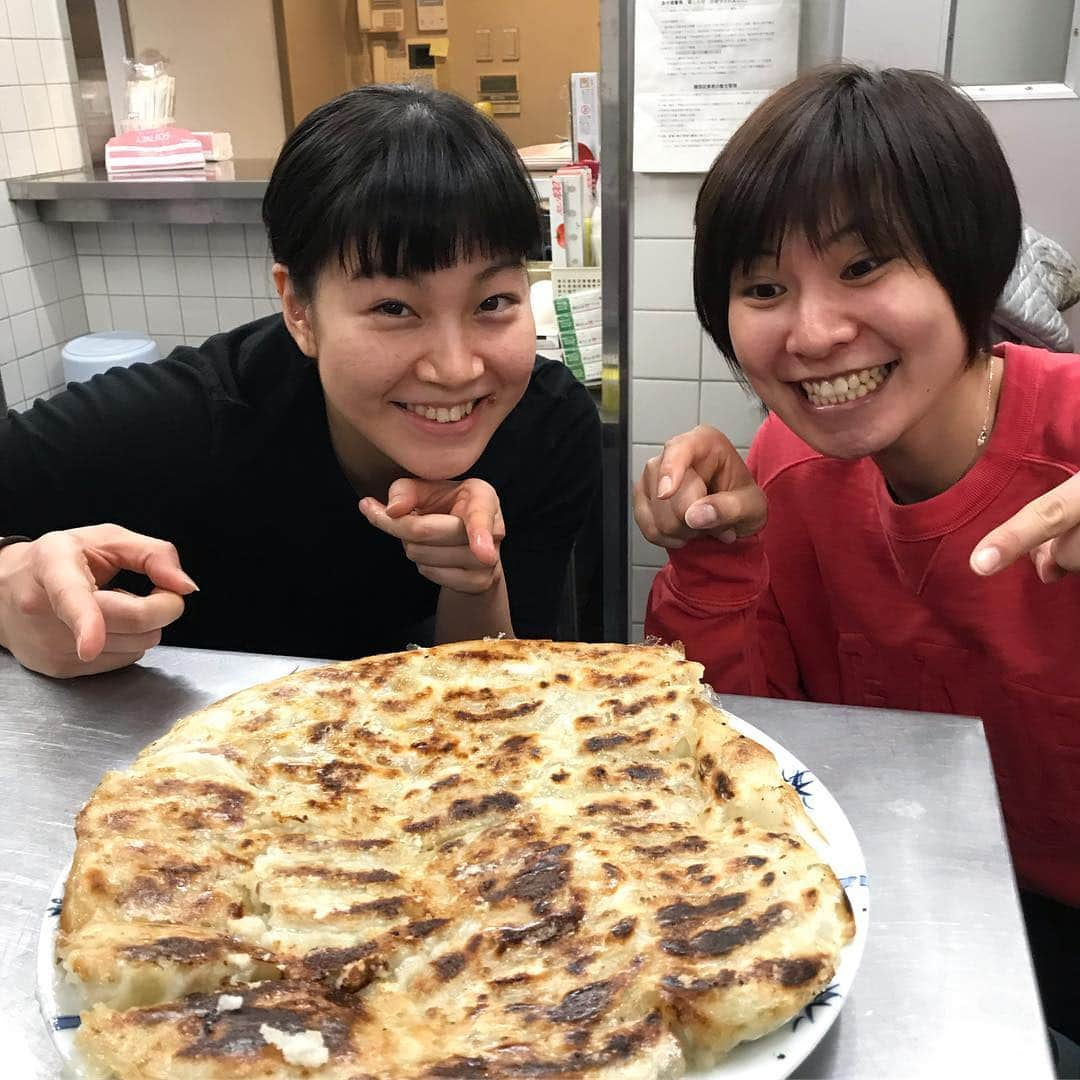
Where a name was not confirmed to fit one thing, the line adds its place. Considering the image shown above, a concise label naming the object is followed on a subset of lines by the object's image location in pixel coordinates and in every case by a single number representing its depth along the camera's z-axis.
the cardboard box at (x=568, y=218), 2.90
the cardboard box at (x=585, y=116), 3.09
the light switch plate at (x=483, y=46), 5.98
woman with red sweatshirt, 1.20
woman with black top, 1.28
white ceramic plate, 0.65
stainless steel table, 0.75
